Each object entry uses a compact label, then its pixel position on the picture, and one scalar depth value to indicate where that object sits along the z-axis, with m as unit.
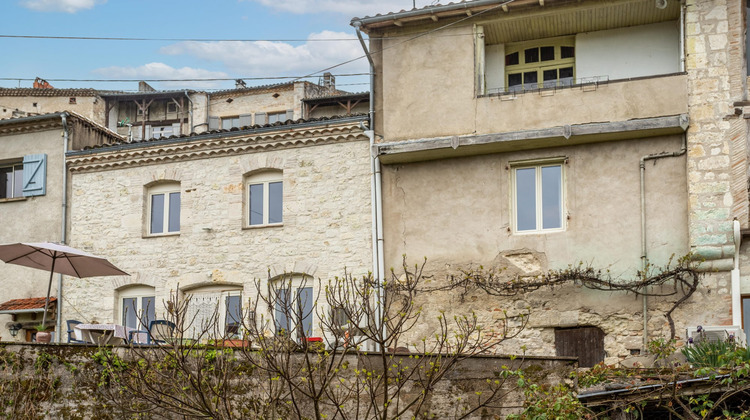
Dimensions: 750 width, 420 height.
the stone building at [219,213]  17.30
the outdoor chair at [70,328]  15.14
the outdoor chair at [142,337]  15.34
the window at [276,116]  36.72
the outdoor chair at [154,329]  14.05
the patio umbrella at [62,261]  15.50
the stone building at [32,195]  19.23
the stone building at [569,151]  15.03
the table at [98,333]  14.54
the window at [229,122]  37.62
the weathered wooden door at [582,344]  15.33
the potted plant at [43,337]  14.73
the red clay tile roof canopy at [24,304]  18.88
